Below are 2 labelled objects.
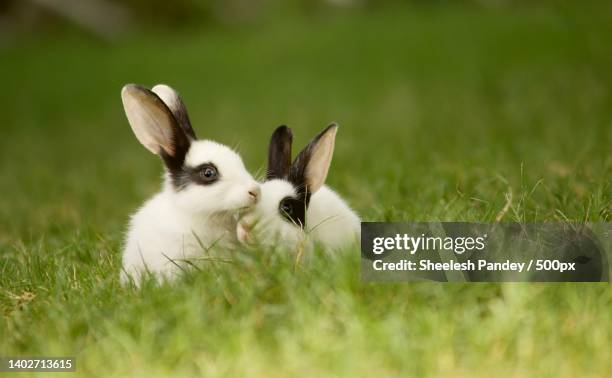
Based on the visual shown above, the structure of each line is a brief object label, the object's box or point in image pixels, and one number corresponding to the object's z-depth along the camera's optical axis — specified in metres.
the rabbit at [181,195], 6.45
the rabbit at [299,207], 6.37
